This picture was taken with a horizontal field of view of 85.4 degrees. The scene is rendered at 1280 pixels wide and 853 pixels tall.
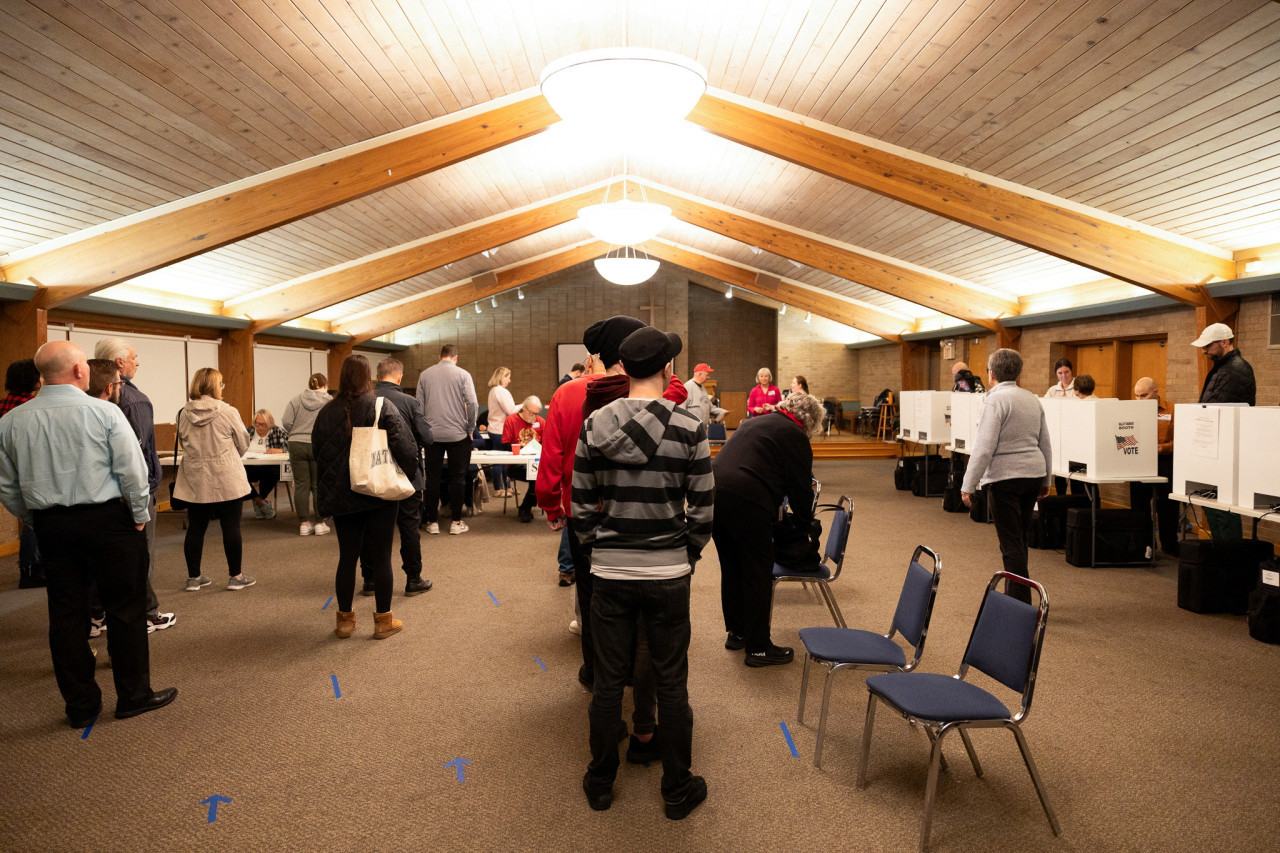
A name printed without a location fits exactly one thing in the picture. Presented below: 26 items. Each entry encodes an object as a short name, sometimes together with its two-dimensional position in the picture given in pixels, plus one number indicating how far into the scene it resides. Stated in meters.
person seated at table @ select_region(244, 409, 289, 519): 7.36
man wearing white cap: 4.73
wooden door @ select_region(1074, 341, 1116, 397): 8.65
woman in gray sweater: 3.76
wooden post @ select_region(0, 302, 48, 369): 5.68
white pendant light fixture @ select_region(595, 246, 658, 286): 8.98
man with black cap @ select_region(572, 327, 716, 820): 2.10
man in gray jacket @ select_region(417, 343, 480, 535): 6.23
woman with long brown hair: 3.54
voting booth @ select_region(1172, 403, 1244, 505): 4.20
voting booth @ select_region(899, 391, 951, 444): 8.83
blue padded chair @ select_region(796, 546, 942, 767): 2.54
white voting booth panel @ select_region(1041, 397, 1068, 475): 5.83
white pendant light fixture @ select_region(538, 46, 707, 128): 3.42
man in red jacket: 2.83
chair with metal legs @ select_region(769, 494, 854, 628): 3.68
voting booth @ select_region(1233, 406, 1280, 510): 3.91
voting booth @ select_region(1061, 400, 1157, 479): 5.38
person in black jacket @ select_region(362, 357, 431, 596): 4.52
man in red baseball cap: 6.69
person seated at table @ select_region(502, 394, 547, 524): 7.01
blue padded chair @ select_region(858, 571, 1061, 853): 2.06
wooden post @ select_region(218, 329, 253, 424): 9.17
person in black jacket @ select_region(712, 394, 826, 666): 3.31
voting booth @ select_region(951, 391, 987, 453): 7.64
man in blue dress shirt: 2.69
